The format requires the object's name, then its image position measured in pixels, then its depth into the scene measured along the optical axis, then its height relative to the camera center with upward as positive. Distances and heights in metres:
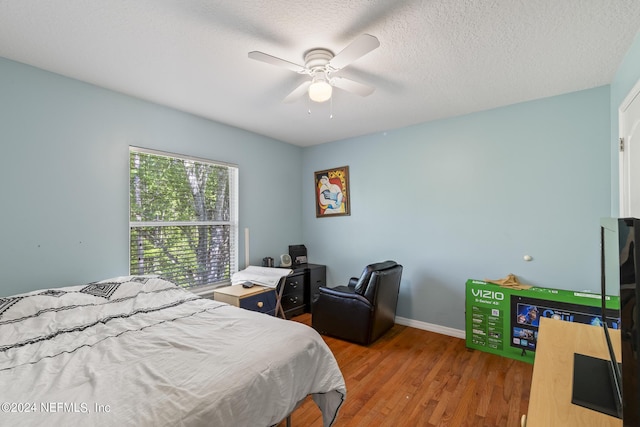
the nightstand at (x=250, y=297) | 2.86 -0.91
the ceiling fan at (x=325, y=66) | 1.59 +0.95
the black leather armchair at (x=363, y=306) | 2.87 -1.04
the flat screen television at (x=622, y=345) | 0.63 -0.34
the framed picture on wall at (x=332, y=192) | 4.11 +0.30
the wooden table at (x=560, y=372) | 0.85 -0.66
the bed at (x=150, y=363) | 1.03 -0.72
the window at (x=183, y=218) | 2.76 -0.06
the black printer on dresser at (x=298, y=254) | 4.32 -0.67
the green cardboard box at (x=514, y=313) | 2.39 -0.95
